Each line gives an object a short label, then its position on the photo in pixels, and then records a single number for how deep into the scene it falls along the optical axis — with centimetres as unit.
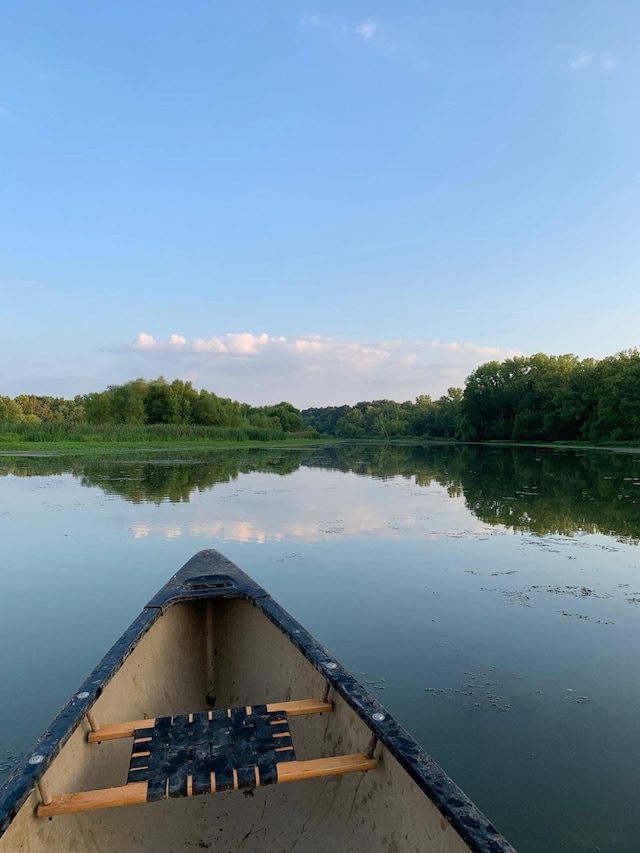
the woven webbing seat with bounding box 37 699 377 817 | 160
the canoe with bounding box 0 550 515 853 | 154
